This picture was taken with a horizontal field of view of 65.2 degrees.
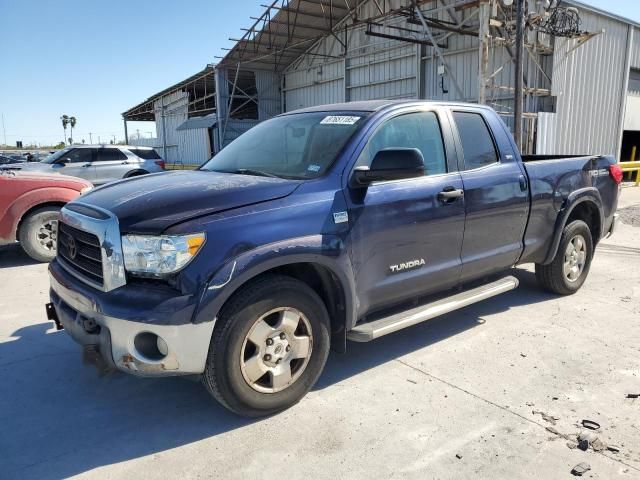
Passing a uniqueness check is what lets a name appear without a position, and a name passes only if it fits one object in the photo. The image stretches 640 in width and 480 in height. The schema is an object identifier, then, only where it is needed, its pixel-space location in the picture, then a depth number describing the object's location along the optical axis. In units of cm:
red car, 658
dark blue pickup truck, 267
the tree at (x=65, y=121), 10344
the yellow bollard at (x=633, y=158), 1681
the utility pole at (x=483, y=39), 1242
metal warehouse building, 1422
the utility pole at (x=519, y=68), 1036
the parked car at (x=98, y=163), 1352
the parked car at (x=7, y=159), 2462
